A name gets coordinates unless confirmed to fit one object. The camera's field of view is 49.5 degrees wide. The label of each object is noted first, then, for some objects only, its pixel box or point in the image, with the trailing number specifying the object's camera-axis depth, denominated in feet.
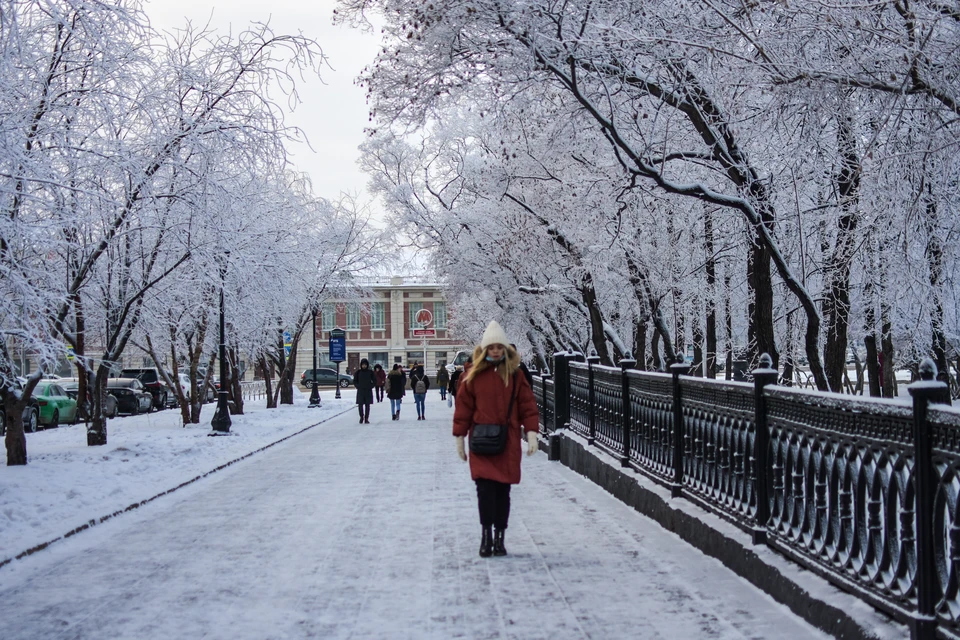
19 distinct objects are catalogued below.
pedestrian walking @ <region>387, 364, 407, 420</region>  102.53
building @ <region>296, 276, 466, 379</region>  307.99
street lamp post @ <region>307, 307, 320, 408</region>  134.41
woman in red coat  26.48
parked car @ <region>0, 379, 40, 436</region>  97.30
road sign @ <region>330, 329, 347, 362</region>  138.10
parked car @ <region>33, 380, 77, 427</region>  104.12
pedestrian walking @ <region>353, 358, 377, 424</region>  96.84
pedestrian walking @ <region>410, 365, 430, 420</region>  102.47
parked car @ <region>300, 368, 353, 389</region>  274.93
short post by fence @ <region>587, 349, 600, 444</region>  45.73
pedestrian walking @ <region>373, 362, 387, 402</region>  141.38
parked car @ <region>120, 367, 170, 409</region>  145.89
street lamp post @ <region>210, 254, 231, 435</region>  76.95
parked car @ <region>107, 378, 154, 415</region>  129.29
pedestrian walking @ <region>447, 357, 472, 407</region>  106.07
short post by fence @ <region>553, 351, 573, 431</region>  55.56
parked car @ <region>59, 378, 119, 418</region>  117.80
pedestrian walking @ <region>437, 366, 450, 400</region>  155.33
